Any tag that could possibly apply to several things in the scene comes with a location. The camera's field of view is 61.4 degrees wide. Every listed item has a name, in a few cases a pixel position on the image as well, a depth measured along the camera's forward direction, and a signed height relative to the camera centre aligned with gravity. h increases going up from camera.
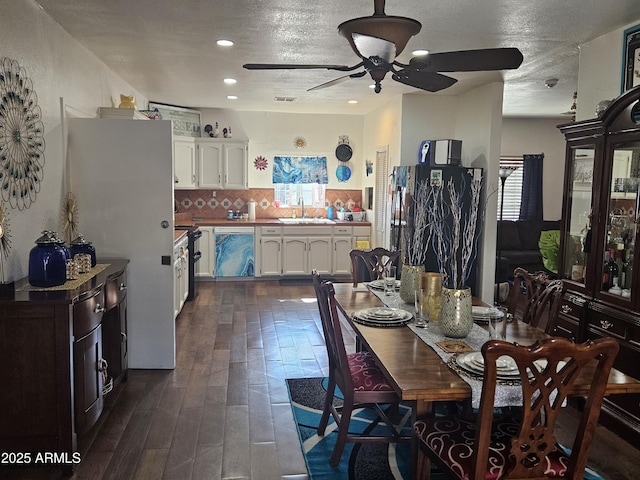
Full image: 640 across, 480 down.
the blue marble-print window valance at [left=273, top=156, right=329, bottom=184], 8.45 +0.36
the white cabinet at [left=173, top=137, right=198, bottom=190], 7.61 +0.38
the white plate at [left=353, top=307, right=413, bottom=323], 2.89 -0.66
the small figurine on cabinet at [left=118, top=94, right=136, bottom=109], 4.84 +0.77
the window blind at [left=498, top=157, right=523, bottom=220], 8.66 +0.02
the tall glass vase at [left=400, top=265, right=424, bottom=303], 3.19 -0.51
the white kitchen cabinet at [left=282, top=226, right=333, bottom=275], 7.95 -0.82
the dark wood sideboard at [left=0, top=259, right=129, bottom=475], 2.68 -0.94
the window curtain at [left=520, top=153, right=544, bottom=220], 8.47 +0.18
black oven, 6.47 -0.78
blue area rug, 2.74 -1.42
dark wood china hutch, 3.15 -0.25
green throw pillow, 4.48 -0.42
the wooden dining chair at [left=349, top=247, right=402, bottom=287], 4.05 -0.49
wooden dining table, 2.02 -0.71
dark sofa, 7.78 -0.67
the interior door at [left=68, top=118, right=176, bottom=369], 3.96 -0.08
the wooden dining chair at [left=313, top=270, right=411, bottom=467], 2.68 -0.96
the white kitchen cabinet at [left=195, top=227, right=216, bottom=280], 7.69 -0.95
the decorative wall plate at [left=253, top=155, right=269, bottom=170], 8.38 +0.45
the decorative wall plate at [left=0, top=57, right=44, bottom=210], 2.93 +0.28
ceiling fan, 2.30 +0.66
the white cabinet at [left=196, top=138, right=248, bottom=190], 7.89 +0.40
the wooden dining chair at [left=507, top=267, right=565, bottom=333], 2.82 -0.53
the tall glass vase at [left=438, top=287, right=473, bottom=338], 2.56 -0.56
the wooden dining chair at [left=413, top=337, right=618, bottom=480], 1.76 -0.81
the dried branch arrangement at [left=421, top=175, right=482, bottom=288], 5.77 -0.22
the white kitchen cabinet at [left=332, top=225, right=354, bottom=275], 8.03 -0.82
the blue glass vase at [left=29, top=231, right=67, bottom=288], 2.94 -0.42
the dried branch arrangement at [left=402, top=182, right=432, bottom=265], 5.68 -0.30
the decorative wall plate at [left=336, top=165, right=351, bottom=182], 8.56 +0.34
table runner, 2.01 -0.69
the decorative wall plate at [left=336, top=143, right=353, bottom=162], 8.50 +0.65
